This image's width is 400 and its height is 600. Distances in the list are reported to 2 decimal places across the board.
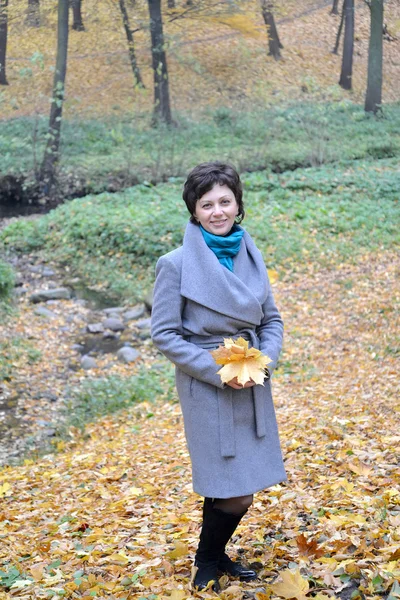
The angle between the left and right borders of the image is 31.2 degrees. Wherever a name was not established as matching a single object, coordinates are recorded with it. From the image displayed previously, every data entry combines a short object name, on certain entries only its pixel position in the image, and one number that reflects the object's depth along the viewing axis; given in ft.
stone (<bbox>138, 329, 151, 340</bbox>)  32.94
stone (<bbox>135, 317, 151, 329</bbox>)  34.03
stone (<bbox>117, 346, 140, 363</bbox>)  30.25
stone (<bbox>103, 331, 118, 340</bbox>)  33.51
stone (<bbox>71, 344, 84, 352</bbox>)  31.96
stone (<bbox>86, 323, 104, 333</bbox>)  34.22
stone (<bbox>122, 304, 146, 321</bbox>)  35.42
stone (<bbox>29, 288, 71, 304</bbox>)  38.12
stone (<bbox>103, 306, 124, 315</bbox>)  36.32
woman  9.26
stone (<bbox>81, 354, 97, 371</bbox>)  29.71
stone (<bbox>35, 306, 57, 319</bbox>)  35.50
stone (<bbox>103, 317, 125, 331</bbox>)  34.24
